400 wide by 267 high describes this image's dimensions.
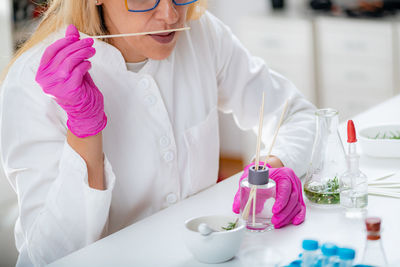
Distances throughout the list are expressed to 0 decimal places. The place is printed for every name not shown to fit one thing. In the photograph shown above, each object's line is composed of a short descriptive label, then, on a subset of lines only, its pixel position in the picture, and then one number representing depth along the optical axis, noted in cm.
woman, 141
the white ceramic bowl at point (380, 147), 167
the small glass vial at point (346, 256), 107
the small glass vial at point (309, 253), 109
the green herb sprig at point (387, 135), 180
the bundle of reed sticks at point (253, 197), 128
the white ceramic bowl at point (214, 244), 117
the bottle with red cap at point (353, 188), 137
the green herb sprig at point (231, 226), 125
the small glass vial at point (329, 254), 108
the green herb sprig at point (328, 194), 142
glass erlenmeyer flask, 142
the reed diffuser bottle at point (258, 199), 130
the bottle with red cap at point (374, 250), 106
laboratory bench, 122
